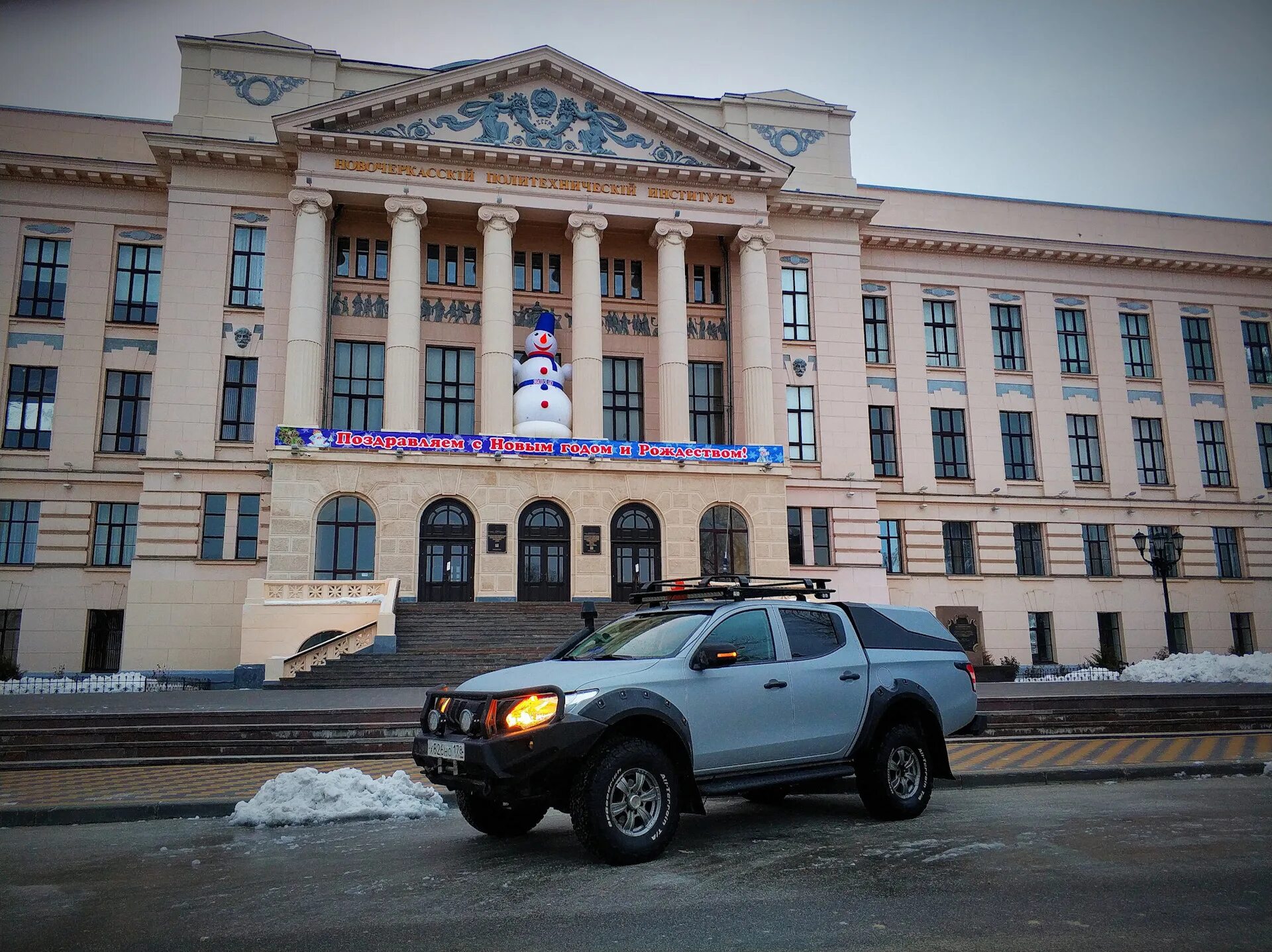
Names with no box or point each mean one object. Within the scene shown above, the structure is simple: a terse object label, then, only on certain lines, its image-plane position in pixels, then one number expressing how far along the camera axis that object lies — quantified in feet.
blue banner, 94.48
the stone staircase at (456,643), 72.23
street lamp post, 89.40
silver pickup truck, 21.31
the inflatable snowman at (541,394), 101.40
